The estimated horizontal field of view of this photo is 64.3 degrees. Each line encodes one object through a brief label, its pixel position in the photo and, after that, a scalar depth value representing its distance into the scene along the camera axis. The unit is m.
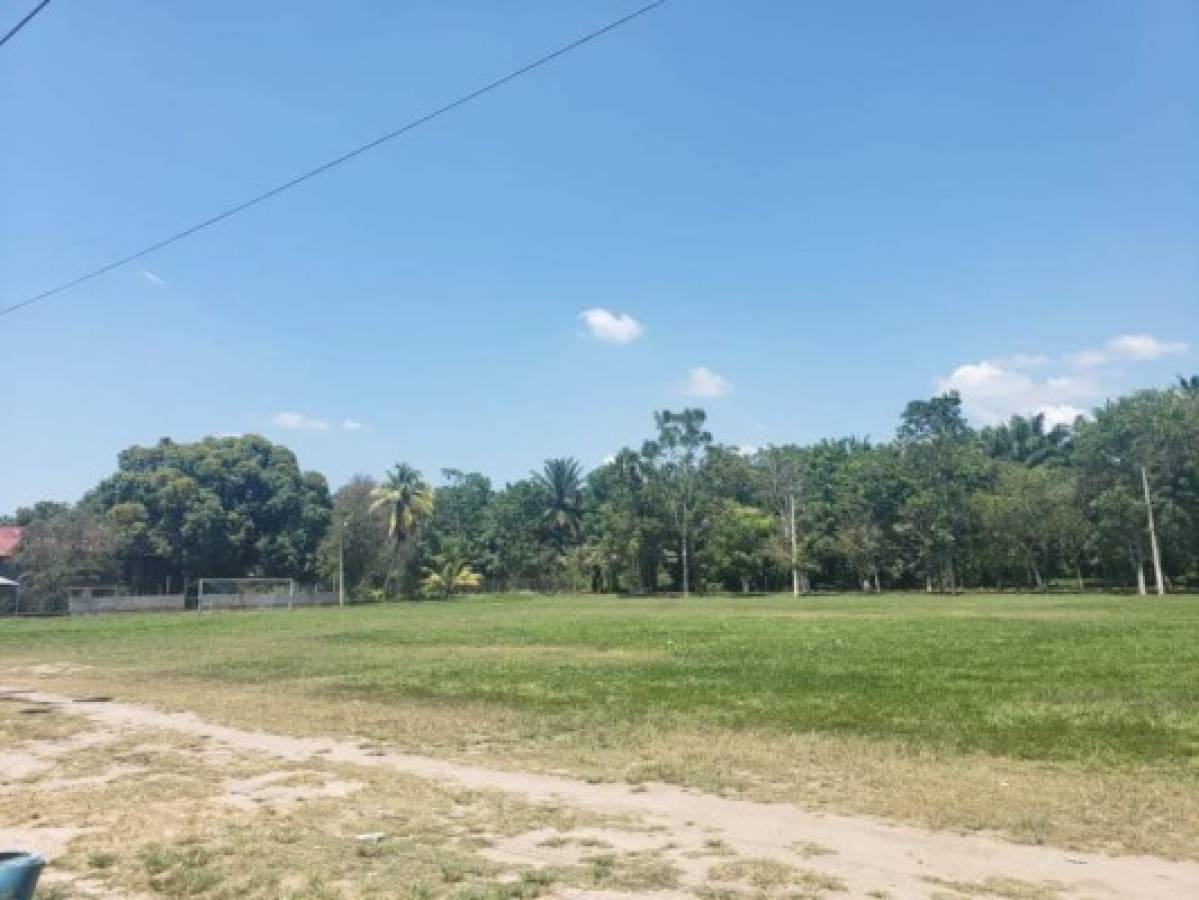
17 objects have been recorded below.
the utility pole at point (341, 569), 75.31
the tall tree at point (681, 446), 83.75
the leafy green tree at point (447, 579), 83.75
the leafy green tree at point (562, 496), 96.50
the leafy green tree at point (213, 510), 72.94
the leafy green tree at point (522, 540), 94.62
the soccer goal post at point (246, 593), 67.62
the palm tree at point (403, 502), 80.56
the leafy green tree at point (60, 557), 64.44
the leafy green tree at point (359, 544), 80.44
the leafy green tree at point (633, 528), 82.56
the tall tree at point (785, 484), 78.56
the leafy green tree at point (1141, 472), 59.62
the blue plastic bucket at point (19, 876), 3.74
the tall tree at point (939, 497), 72.81
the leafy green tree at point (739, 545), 78.69
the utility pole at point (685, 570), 78.66
